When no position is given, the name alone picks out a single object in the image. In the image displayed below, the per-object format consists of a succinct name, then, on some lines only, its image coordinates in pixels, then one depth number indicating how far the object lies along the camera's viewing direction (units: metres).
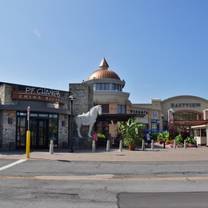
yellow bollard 14.03
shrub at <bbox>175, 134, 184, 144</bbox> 28.23
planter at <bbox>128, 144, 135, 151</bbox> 20.59
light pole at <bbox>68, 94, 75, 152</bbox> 22.01
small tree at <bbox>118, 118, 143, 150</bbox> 20.60
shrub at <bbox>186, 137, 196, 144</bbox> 27.47
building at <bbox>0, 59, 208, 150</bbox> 19.05
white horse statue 22.51
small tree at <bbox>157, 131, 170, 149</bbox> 31.89
